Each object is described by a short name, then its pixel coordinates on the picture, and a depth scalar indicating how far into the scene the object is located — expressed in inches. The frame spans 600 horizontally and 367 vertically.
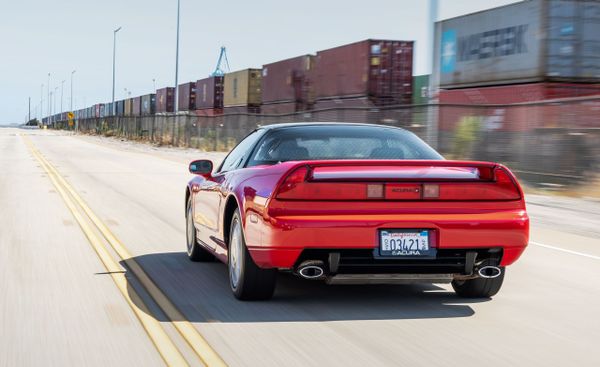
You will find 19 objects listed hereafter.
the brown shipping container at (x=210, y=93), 2379.4
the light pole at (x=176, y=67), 2105.1
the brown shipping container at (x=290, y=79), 1672.0
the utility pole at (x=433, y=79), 818.8
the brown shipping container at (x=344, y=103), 1350.3
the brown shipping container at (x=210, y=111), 2383.1
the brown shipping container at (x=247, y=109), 2074.3
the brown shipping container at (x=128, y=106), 3794.3
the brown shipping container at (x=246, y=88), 2070.6
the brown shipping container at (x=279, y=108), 1679.4
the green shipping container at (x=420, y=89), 1494.3
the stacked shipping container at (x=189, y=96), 2701.8
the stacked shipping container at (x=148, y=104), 3255.4
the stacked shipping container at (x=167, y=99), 2901.1
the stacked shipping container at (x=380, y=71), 1354.6
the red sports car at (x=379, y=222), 234.7
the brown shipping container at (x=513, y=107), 742.5
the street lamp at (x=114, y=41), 3245.6
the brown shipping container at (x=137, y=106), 3503.9
